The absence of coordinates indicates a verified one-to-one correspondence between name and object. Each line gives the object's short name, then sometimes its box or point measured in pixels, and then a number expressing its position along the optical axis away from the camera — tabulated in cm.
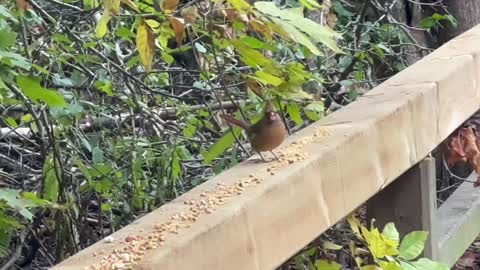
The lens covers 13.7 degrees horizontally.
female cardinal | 392
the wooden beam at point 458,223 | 436
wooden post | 413
